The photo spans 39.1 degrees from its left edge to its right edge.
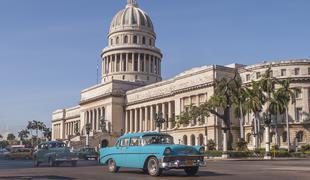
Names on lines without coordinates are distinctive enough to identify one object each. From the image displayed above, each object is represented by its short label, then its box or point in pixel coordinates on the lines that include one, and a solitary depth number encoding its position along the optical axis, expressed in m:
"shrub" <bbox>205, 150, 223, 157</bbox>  54.45
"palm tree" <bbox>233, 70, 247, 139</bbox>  59.62
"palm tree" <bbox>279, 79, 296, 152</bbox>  66.75
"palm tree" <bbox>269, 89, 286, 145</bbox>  65.50
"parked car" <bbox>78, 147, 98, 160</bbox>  54.44
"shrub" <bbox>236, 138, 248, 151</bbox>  63.60
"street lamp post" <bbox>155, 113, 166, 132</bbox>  70.26
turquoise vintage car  18.92
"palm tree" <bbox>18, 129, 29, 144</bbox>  195.12
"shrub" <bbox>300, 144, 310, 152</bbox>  66.88
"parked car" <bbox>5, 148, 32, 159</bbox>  59.75
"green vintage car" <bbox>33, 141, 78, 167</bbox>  32.56
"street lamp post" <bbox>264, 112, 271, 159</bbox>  51.18
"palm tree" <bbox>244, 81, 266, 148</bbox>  60.94
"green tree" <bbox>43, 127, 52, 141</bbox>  171.59
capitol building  75.62
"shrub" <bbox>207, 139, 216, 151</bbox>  70.75
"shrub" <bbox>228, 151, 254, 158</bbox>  53.50
